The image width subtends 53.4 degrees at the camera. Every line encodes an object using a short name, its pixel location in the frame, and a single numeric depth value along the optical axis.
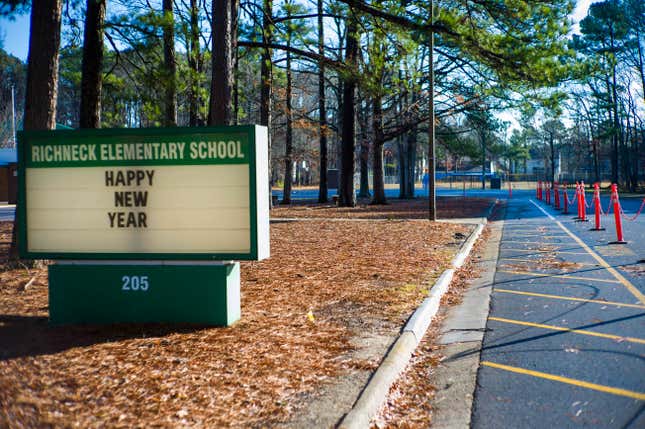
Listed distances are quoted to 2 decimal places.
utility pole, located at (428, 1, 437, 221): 20.02
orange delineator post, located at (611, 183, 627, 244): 14.35
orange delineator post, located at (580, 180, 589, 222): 21.40
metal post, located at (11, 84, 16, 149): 59.67
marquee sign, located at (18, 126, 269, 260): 6.74
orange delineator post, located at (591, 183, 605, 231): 17.74
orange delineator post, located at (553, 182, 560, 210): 30.08
